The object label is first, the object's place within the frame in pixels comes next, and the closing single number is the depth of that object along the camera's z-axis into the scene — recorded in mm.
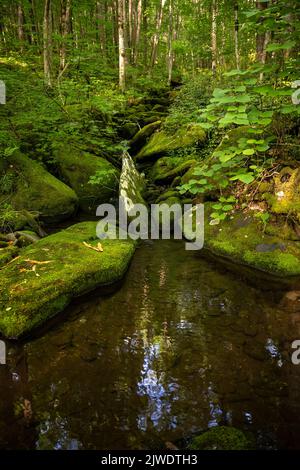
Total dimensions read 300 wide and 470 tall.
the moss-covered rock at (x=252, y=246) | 5777
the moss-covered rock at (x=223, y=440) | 2600
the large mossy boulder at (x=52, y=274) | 4289
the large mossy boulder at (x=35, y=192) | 8484
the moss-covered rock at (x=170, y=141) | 10547
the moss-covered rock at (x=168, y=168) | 9675
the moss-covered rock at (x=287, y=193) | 6195
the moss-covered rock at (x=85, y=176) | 10141
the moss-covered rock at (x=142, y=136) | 12773
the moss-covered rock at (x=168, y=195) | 8938
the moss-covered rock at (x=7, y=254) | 5699
